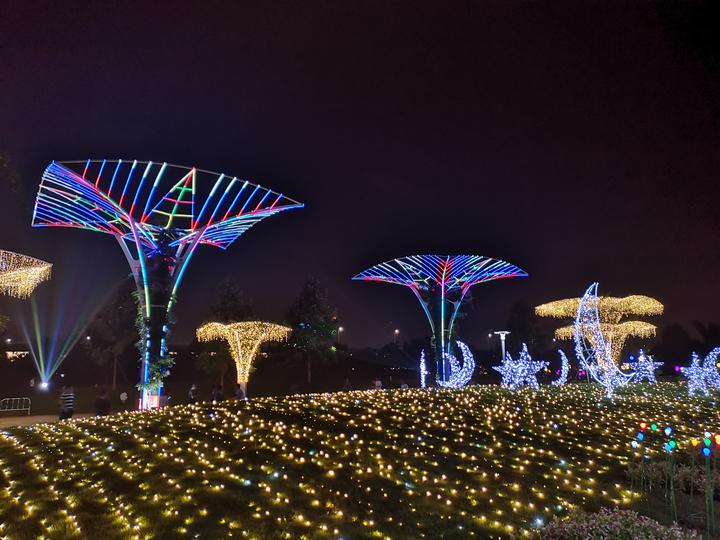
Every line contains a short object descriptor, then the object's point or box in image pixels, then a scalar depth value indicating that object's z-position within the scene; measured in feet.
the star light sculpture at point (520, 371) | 69.77
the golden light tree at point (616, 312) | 99.50
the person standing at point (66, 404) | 51.70
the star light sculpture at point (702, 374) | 71.36
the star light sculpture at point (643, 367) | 67.15
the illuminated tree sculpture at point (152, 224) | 50.80
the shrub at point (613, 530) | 15.89
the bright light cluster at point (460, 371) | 72.84
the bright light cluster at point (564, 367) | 70.72
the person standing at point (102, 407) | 51.16
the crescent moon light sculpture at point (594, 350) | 59.41
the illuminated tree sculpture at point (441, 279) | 80.79
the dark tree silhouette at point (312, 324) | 136.56
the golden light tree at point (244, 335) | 75.92
